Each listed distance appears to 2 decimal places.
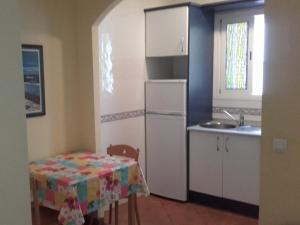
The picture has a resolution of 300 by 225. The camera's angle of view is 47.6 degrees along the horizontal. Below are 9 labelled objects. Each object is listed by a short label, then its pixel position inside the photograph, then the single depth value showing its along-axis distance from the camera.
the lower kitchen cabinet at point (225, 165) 3.49
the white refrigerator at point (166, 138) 3.90
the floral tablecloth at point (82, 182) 2.31
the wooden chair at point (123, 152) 3.13
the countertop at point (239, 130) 3.48
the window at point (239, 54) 3.88
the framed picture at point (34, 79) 2.93
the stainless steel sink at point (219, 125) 3.97
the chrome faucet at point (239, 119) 3.92
